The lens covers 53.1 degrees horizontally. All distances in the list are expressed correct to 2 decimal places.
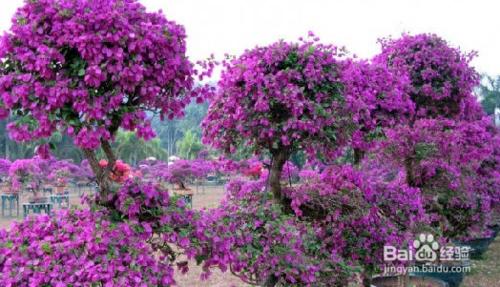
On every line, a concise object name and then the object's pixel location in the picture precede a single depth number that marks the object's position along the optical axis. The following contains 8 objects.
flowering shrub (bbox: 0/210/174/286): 2.18
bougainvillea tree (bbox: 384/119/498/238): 4.94
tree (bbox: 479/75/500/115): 24.77
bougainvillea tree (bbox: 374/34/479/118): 5.38
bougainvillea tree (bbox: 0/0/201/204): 2.28
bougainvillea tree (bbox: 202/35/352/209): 3.32
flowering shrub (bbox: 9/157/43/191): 12.97
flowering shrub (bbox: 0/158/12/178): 16.62
